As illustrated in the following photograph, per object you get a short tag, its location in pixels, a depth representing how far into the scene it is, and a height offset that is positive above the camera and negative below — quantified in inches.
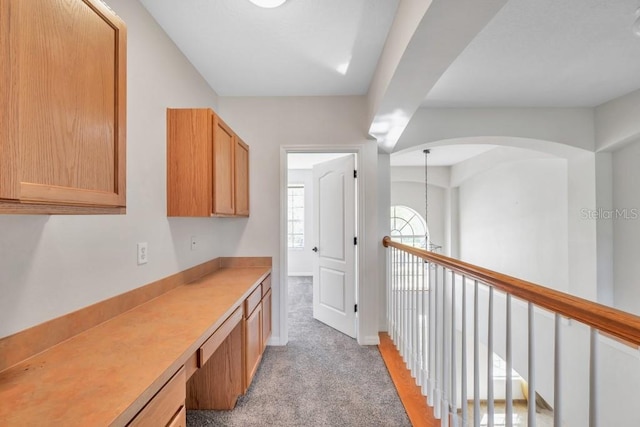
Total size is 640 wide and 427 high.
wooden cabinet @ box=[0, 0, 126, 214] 26.3 +12.2
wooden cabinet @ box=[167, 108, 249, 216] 74.5 +14.1
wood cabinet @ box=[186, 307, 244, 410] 75.9 -44.2
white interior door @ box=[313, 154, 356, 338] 121.3 -13.6
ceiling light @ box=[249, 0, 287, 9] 63.0 +47.5
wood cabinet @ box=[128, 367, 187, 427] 33.2 -24.7
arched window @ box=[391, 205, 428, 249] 276.4 -11.5
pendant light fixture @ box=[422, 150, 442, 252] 267.1 -10.3
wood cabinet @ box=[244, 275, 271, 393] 78.5 -34.9
